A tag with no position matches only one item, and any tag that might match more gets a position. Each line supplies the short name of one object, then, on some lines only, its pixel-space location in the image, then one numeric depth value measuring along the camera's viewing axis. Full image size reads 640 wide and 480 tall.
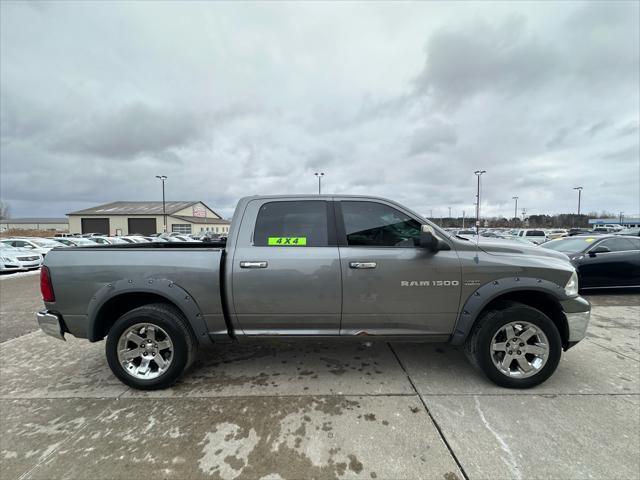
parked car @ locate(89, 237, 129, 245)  20.91
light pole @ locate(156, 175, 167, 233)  50.75
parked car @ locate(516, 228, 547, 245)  24.02
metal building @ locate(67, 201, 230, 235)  51.78
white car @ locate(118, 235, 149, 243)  20.25
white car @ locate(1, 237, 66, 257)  14.50
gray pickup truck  2.87
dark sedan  6.66
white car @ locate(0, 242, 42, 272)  11.94
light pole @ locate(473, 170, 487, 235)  34.06
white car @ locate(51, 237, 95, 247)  18.53
